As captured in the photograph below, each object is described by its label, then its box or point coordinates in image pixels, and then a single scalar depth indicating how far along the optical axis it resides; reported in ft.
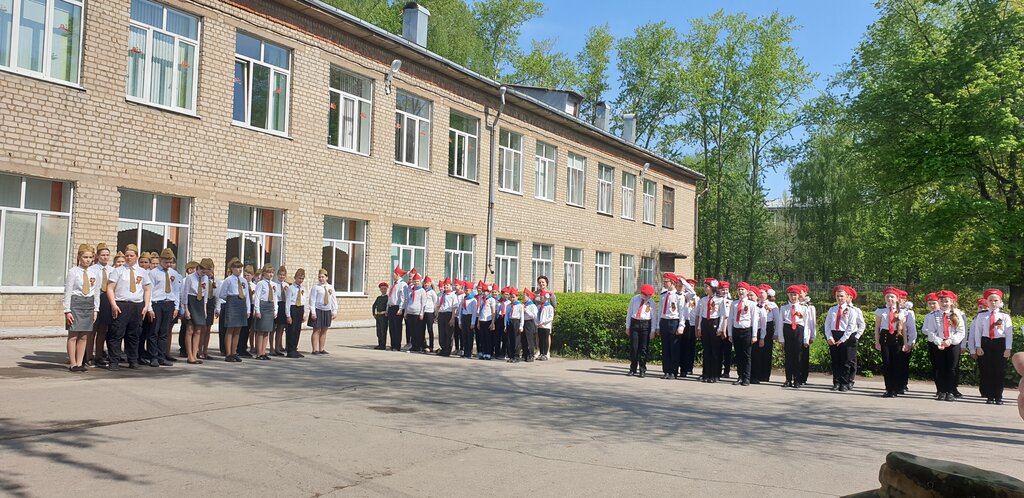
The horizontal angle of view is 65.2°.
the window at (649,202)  135.33
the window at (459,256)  86.17
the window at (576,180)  110.63
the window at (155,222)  52.95
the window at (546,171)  103.55
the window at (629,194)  127.65
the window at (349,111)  70.13
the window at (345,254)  69.77
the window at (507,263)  94.53
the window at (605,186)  119.34
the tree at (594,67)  181.98
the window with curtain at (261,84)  61.21
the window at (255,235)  60.75
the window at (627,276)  127.13
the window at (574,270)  110.93
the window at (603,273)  118.93
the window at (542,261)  102.56
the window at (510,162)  95.14
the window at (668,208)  143.07
